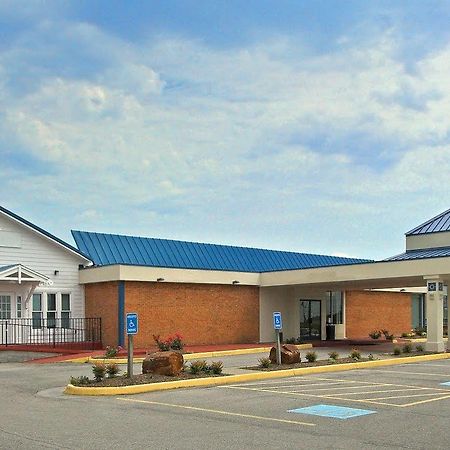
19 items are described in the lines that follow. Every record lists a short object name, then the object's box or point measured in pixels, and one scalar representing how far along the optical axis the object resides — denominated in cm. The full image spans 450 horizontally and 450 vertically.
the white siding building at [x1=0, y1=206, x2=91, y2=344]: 3028
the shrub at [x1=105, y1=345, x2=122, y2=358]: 2576
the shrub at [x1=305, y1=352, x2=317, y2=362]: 2270
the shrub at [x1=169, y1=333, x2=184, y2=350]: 2789
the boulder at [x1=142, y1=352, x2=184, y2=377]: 1825
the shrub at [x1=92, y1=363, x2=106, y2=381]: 1717
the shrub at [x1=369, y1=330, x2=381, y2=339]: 4109
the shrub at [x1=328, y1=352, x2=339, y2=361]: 2322
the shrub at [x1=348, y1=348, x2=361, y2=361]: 2402
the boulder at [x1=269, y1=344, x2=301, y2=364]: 2195
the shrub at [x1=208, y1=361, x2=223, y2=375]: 1869
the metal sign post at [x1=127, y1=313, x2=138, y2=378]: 1758
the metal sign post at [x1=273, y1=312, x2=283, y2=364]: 2088
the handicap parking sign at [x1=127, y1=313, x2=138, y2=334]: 1759
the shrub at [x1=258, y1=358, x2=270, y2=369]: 2077
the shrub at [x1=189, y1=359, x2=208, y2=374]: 1859
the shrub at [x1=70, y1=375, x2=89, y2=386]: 1650
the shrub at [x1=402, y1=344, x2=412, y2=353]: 2838
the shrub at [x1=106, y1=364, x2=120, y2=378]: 1769
